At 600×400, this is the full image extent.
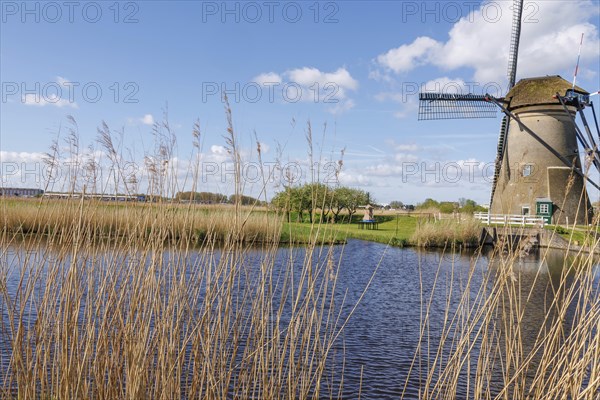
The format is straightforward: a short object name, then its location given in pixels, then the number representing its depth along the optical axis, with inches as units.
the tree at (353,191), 1321.4
